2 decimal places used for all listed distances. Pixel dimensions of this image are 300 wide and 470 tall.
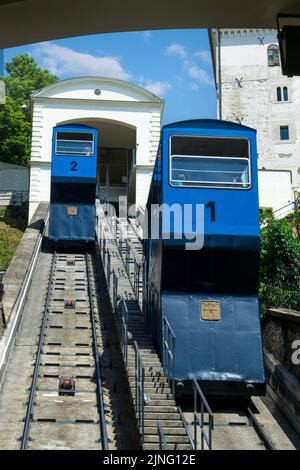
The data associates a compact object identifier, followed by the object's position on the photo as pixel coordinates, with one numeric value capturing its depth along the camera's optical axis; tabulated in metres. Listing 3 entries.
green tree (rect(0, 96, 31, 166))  49.97
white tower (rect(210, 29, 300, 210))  39.44
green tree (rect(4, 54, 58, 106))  62.69
